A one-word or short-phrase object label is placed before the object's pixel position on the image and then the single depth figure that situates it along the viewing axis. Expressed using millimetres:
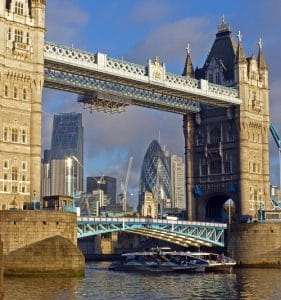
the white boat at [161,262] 101188
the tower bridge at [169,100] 91375
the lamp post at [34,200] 88350
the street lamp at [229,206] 131562
